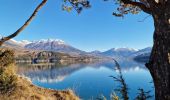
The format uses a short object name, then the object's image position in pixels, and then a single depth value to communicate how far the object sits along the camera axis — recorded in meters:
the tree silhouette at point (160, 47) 2.98
